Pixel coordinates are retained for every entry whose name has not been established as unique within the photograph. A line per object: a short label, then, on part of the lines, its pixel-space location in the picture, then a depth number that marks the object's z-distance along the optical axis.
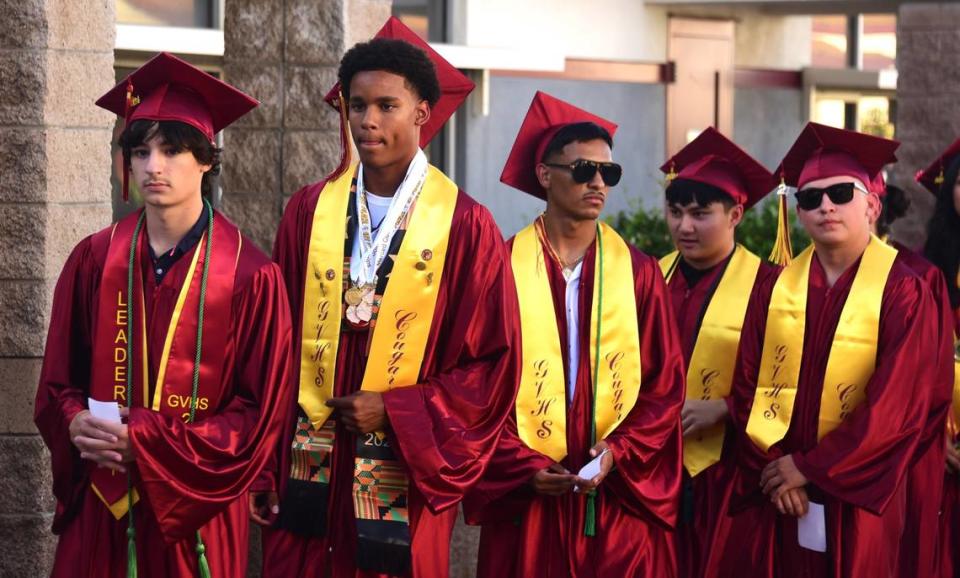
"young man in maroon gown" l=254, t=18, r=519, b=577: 5.71
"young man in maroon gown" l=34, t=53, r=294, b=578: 5.26
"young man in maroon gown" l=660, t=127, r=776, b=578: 7.26
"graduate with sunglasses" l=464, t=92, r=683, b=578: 6.44
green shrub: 12.02
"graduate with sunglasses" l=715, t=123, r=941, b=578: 6.55
